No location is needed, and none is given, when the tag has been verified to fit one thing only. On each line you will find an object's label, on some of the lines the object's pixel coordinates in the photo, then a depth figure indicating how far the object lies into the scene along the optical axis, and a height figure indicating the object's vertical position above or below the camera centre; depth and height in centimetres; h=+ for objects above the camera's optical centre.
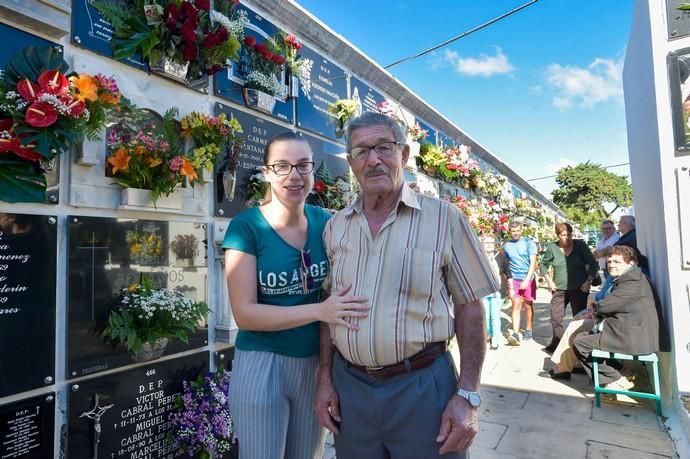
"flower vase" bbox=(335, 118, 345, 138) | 437 +128
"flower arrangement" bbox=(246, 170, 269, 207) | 318 +49
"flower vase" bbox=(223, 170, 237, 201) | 292 +50
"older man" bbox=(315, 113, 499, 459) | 148 -27
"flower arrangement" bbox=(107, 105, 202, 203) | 223 +52
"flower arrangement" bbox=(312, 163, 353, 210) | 384 +57
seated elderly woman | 361 -71
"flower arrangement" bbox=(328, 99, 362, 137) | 431 +144
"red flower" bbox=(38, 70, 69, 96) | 177 +76
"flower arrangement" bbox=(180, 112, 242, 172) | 260 +77
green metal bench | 354 -115
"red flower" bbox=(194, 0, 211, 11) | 256 +154
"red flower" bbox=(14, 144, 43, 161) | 173 +45
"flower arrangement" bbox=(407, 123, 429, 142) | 605 +169
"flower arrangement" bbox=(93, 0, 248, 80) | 230 +131
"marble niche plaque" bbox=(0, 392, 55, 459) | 182 -76
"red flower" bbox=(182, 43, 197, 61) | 254 +124
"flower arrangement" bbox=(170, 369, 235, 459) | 246 -98
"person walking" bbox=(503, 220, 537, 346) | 600 -40
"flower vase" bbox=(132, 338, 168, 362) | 229 -53
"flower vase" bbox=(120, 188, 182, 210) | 225 +31
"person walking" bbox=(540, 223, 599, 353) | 564 -44
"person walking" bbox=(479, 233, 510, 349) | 551 -81
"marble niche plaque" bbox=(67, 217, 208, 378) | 209 -8
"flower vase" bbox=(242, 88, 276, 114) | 320 +119
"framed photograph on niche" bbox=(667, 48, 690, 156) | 345 +119
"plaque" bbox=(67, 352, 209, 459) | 210 -83
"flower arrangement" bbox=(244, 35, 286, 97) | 322 +151
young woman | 159 -22
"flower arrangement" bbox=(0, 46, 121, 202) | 173 +62
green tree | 4431 +586
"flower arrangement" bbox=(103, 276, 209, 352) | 217 -33
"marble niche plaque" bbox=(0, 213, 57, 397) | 182 -19
